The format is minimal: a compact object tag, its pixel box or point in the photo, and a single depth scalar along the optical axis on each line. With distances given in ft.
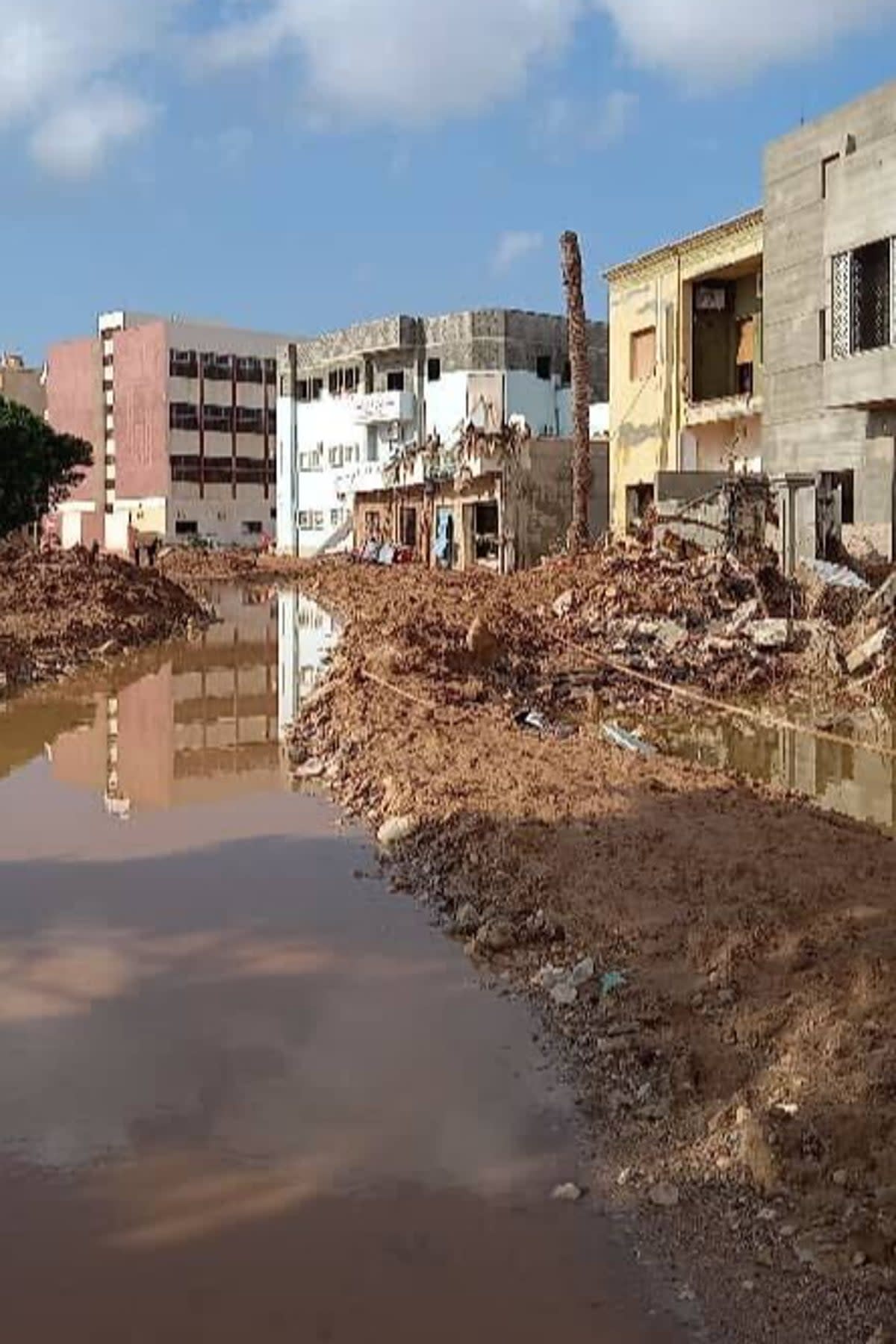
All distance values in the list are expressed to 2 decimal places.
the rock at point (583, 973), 22.02
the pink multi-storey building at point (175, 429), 260.21
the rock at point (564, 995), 21.50
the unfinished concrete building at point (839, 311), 76.23
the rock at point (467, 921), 25.71
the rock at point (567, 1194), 15.76
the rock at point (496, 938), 24.61
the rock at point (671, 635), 66.90
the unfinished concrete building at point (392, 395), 180.24
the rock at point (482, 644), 64.80
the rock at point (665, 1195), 15.28
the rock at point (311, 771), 43.73
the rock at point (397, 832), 32.53
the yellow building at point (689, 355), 111.86
